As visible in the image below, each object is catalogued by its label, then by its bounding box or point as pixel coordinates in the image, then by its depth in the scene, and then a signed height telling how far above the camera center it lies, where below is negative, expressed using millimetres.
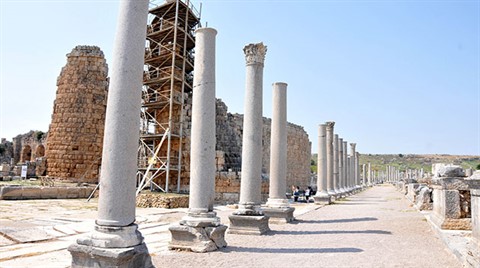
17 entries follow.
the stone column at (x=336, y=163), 24625 +477
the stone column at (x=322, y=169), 19594 +54
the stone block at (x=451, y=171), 7828 +42
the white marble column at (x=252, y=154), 9031 +367
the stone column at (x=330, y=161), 21283 +537
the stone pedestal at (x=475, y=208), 4840 -462
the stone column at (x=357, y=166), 38931 +516
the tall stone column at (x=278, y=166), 11102 +90
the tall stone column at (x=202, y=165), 6871 +40
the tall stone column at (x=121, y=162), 4789 +44
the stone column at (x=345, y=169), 29062 +119
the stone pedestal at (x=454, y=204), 7479 -640
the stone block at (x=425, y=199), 13305 -988
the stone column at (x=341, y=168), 26719 +177
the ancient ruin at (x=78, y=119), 25172 +3105
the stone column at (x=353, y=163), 34875 +736
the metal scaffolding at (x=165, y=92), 20547 +4326
